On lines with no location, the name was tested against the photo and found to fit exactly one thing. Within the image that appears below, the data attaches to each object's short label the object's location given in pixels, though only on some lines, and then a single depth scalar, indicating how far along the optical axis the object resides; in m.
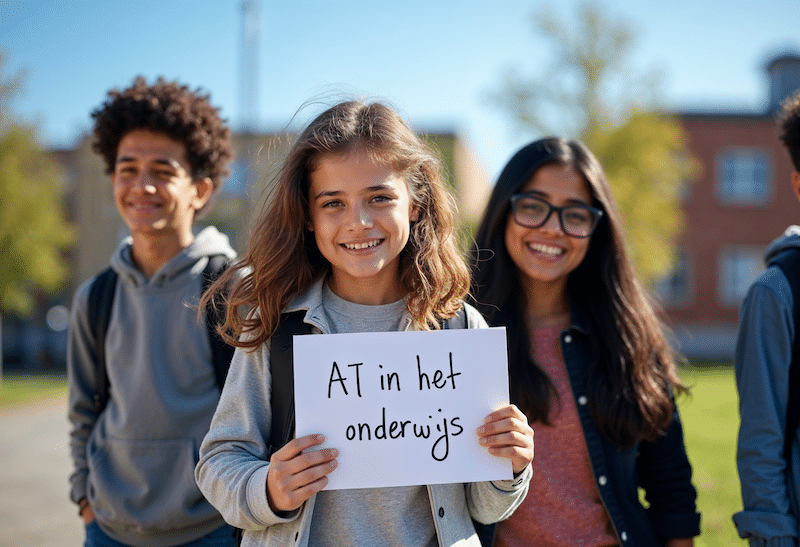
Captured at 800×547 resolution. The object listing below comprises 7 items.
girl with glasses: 2.18
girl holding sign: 1.65
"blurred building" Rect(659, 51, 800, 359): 24.81
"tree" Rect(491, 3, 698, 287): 17.86
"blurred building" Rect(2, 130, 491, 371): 25.88
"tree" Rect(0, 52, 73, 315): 16.45
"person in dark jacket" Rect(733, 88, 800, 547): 1.98
